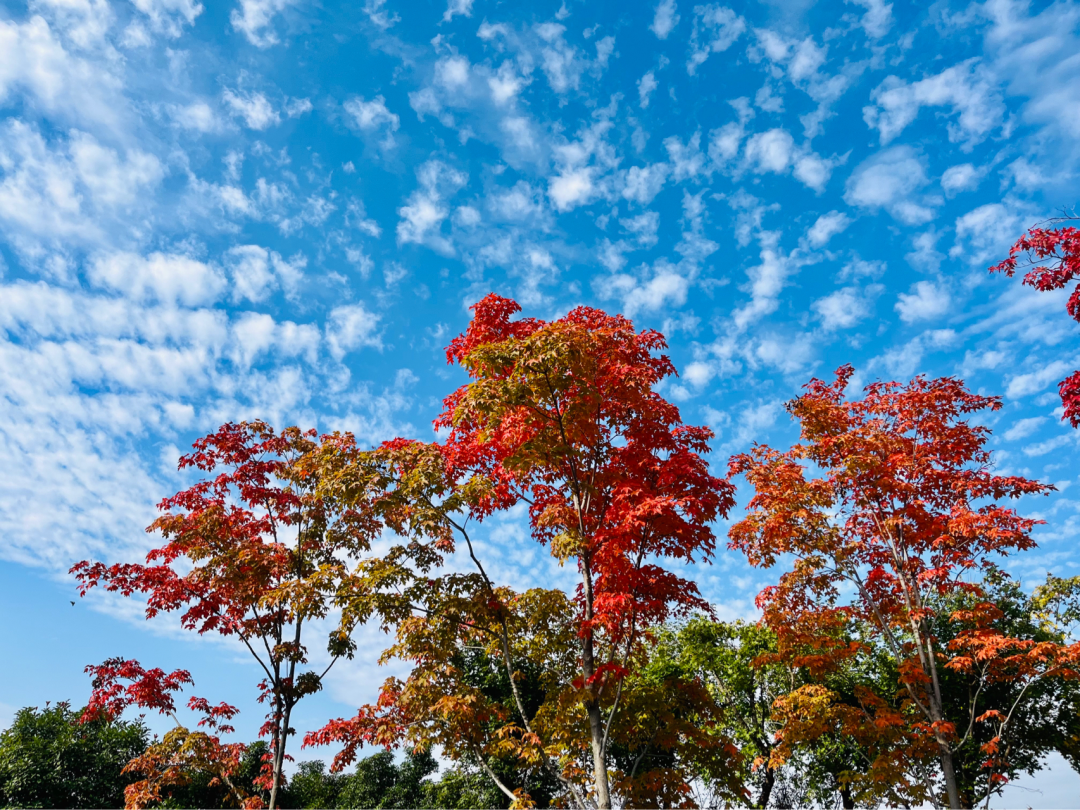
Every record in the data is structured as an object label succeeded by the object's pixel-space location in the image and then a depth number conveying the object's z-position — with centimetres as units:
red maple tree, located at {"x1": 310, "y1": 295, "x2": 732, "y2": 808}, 945
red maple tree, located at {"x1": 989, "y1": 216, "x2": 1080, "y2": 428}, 803
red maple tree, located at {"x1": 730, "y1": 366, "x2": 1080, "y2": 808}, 1308
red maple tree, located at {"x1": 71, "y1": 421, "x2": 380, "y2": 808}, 1132
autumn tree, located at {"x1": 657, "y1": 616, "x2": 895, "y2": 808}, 2372
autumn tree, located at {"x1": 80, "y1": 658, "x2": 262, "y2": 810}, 1101
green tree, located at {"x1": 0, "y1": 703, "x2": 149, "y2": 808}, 2288
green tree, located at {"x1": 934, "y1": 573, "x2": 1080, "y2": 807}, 2058
